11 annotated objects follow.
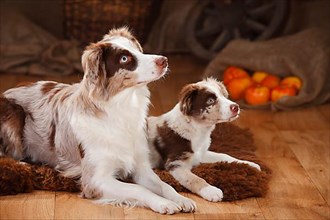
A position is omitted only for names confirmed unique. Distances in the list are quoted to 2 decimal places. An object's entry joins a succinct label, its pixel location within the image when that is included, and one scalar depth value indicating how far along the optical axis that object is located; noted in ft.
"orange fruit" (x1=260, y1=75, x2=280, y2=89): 17.84
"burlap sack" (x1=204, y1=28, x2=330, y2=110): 17.50
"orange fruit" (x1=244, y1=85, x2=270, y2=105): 17.48
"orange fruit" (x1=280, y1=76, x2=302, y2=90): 17.68
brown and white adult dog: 12.22
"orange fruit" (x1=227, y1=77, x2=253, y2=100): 17.77
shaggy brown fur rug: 12.81
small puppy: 13.13
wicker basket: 19.82
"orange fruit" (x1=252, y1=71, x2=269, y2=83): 18.13
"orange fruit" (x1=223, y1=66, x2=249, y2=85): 18.08
